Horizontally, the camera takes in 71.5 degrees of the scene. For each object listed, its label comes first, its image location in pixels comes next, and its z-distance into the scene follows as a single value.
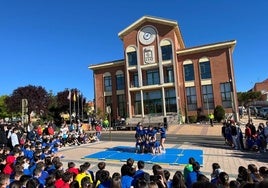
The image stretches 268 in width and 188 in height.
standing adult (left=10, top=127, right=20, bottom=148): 8.99
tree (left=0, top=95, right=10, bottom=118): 51.19
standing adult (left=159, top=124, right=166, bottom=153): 10.98
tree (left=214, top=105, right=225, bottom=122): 24.86
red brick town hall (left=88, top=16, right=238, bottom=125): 26.84
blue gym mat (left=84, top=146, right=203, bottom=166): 9.03
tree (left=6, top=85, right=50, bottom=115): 35.52
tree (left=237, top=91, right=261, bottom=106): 56.09
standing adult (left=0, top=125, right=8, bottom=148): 8.88
